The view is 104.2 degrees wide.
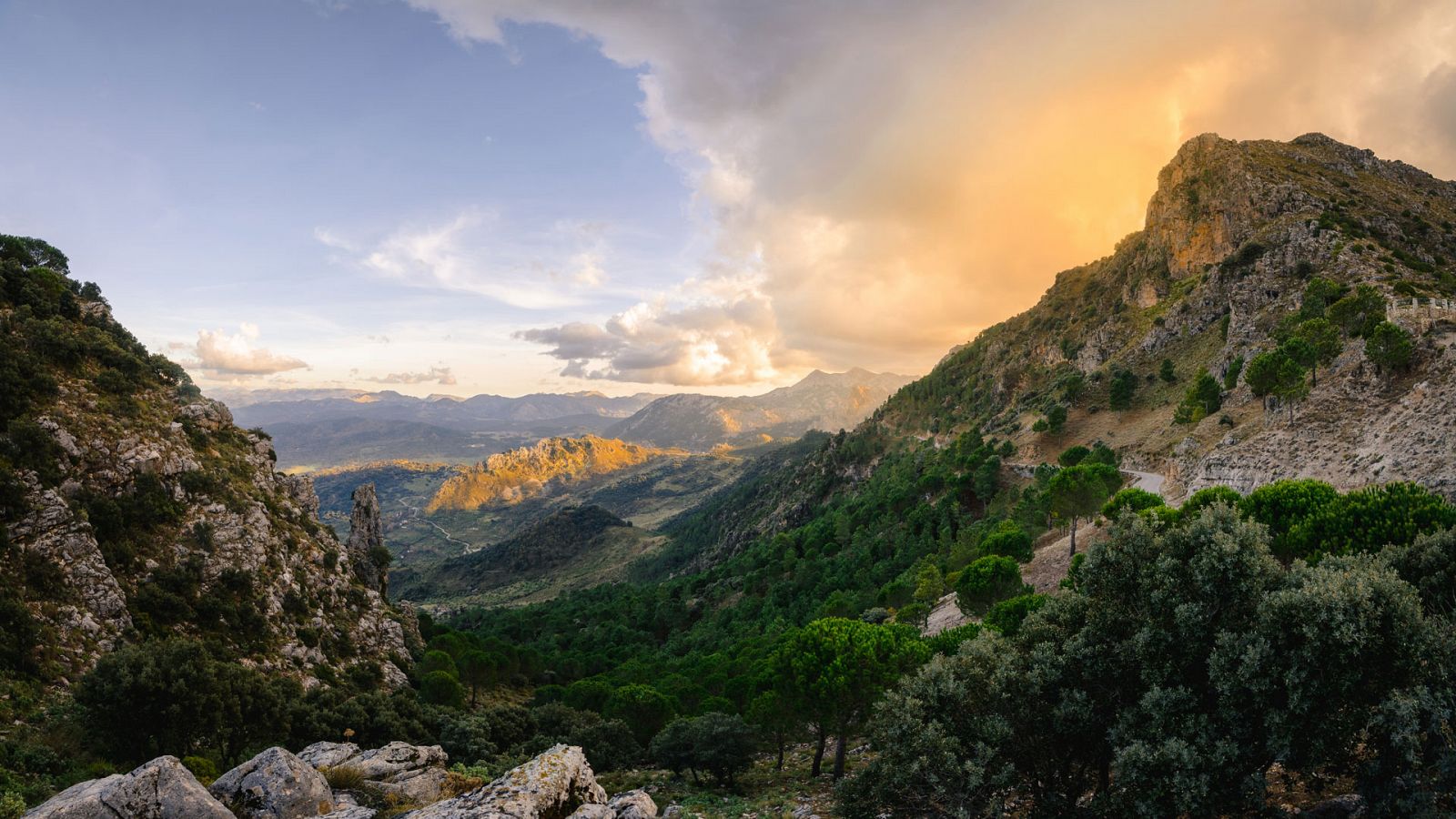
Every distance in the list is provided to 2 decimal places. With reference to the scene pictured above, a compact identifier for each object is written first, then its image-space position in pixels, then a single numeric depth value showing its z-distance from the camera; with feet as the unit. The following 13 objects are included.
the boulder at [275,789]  51.49
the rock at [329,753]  75.31
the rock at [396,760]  68.18
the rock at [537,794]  45.27
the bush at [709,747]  97.76
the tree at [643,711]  147.02
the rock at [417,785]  60.59
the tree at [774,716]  105.09
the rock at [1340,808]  42.61
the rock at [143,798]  43.24
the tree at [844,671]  94.07
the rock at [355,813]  51.93
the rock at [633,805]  50.39
